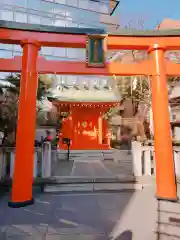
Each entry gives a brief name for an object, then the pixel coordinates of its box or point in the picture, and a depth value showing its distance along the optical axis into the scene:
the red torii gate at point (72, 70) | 4.32
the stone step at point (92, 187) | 5.28
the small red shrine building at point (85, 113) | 14.04
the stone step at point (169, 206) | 3.92
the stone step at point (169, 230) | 2.90
